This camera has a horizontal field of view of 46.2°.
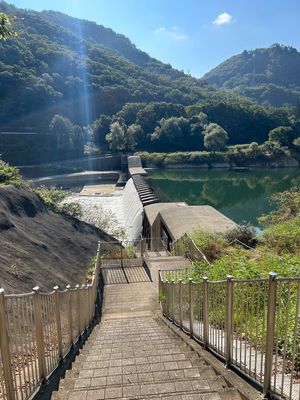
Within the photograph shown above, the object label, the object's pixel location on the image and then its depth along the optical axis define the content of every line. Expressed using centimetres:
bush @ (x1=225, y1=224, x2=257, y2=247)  1278
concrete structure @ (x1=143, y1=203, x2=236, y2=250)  1566
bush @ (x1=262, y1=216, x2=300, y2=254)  1087
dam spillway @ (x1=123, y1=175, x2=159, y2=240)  2301
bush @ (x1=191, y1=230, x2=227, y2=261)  1176
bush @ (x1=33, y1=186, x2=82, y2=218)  1580
